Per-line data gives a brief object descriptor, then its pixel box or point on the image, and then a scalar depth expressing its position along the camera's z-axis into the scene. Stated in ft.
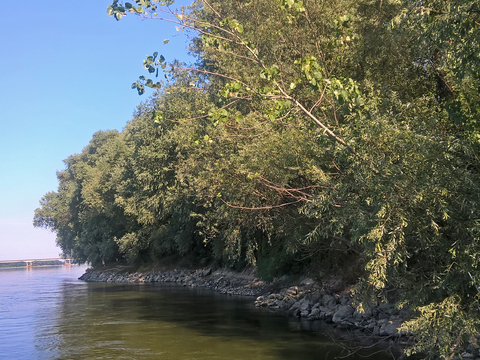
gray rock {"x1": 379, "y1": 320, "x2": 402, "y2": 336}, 49.92
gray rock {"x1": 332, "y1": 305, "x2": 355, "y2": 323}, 60.70
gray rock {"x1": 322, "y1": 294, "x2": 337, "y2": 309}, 67.05
